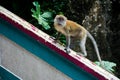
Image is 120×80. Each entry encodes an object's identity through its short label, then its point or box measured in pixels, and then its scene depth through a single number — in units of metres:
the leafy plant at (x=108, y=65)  7.62
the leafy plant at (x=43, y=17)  8.00
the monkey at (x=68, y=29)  5.32
